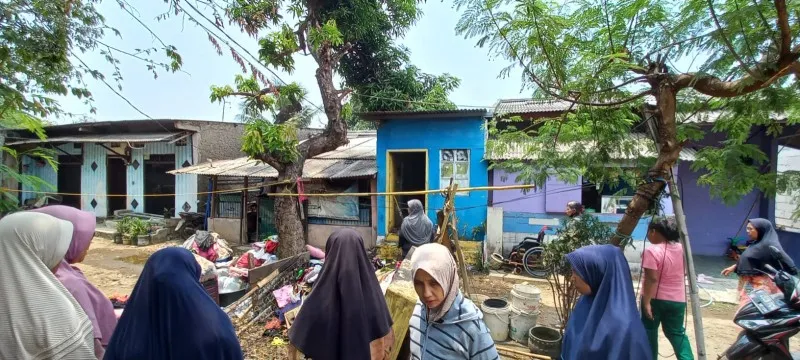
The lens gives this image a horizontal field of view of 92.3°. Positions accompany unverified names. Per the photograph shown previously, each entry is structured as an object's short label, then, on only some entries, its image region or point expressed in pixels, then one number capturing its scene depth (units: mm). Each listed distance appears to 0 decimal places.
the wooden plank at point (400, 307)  3787
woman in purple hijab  2223
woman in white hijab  1764
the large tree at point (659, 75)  1991
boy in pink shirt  3480
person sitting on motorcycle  3820
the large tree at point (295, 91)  7906
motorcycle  3027
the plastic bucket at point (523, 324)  4899
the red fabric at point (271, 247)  8969
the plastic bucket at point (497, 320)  4934
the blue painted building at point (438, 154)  9383
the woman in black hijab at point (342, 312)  2633
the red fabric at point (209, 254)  9031
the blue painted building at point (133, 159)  12625
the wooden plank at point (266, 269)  6078
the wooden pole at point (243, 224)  11586
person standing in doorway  6500
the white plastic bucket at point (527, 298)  5086
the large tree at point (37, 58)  3559
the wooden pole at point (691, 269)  2408
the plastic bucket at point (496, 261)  8742
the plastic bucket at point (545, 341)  4211
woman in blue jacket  2014
